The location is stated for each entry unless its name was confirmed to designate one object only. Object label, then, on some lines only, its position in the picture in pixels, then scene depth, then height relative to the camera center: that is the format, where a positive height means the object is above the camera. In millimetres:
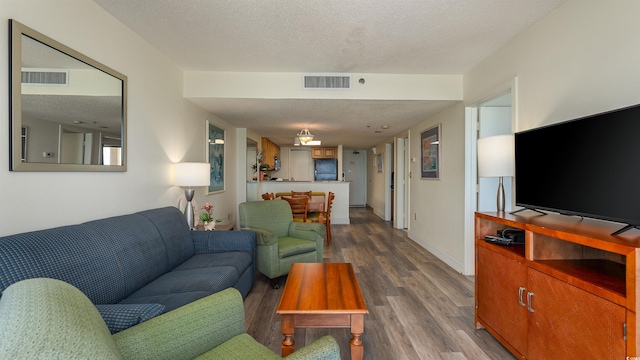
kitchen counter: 6410 -179
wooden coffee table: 1545 -724
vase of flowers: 3046 -449
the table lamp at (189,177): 2922 +40
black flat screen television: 1236 +85
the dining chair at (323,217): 4836 -635
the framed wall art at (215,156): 4145 +400
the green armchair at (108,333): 597 -463
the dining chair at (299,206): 4414 -397
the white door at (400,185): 6133 -84
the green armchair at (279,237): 2881 -649
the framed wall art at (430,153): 4145 +463
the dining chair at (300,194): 5395 -255
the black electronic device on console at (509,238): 1930 -397
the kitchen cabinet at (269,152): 7096 +804
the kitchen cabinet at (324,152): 9273 +990
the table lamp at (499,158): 2119 +187
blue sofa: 1261 -536
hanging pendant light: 5164 +830
